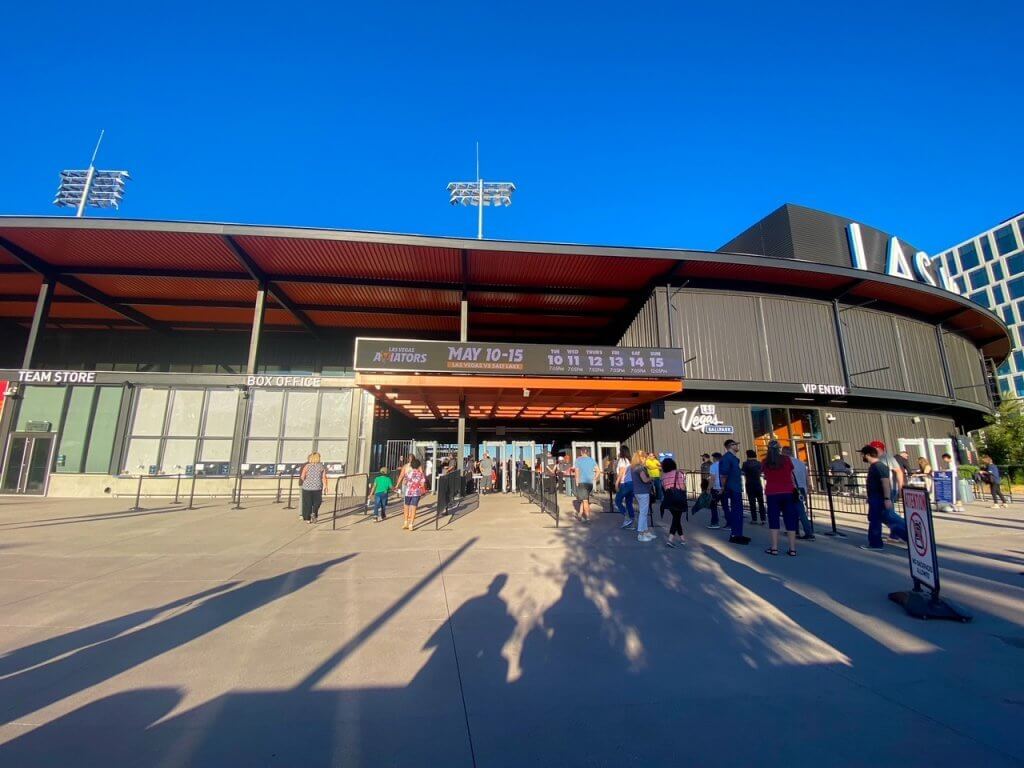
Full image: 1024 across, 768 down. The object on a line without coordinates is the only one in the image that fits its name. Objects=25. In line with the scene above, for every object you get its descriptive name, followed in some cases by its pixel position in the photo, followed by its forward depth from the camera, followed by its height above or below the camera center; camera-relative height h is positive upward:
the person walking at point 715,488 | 9.88 -0.57
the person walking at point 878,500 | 7.37 -0.62
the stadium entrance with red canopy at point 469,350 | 16.47 +4.88
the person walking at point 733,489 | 8.06 -0.47
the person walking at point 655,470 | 10.35 -0.14
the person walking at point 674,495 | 7.85 -0.56
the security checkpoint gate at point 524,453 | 21.48 +0.59
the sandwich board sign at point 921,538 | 4.45 -0.79
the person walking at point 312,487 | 10.80 -0.55
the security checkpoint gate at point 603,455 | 19.59 +0.47
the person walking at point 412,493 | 9.64 -0.63
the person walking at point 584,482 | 10.97 -0.47
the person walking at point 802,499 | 8.46 -0.70
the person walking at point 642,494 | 8.05 -0.55
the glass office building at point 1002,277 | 52.38 +23.57
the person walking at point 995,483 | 12.91 -0.56
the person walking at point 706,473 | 11.58 -0.25
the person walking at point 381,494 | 10.99 -0.74
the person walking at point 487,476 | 20.20 -0.53
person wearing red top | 6.81 -0.42
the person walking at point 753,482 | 9.16 -0.39
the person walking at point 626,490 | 9.85 -0.59
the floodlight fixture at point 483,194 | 25.20 +15.61
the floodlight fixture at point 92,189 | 23.73 +15.21
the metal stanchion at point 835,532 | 8.71 -1.38
